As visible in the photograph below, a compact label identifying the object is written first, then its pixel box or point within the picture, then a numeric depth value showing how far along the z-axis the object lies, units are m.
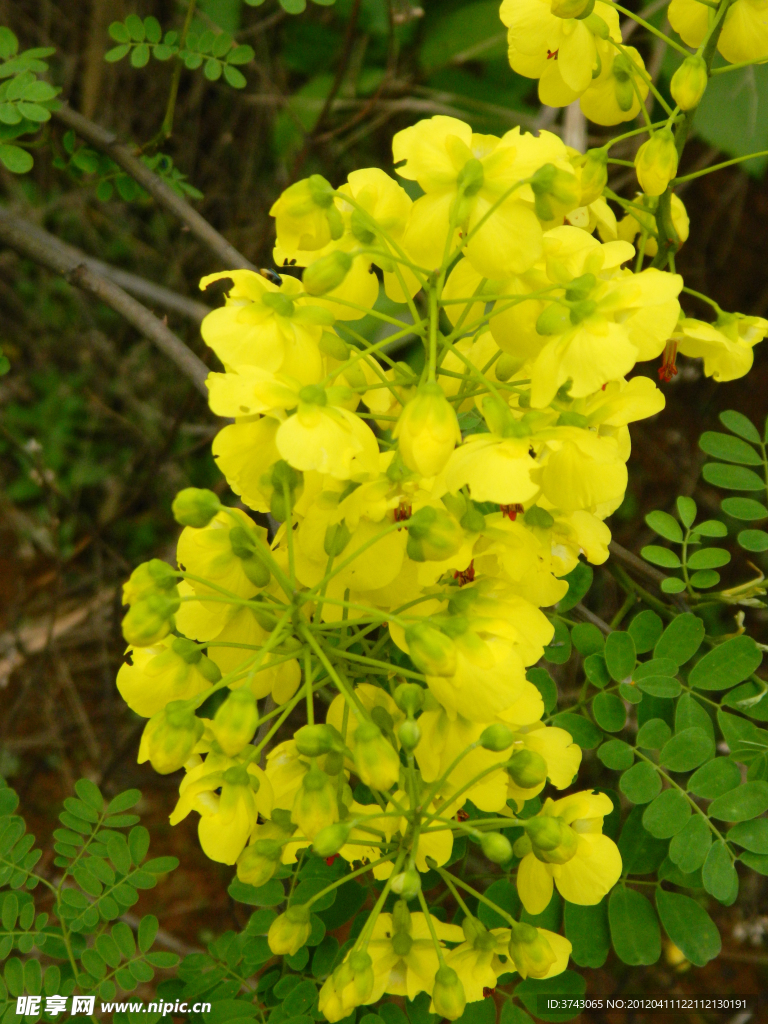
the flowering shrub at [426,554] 0.36
